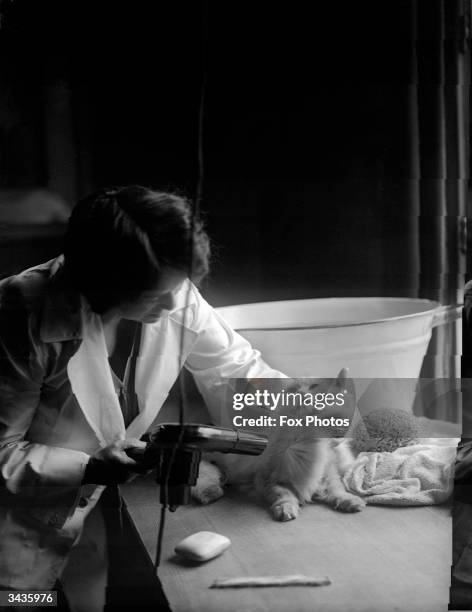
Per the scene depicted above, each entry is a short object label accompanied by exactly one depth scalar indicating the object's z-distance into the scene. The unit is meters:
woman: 1.42
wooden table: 1.39
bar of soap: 1.40
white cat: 1.49
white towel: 1.50
